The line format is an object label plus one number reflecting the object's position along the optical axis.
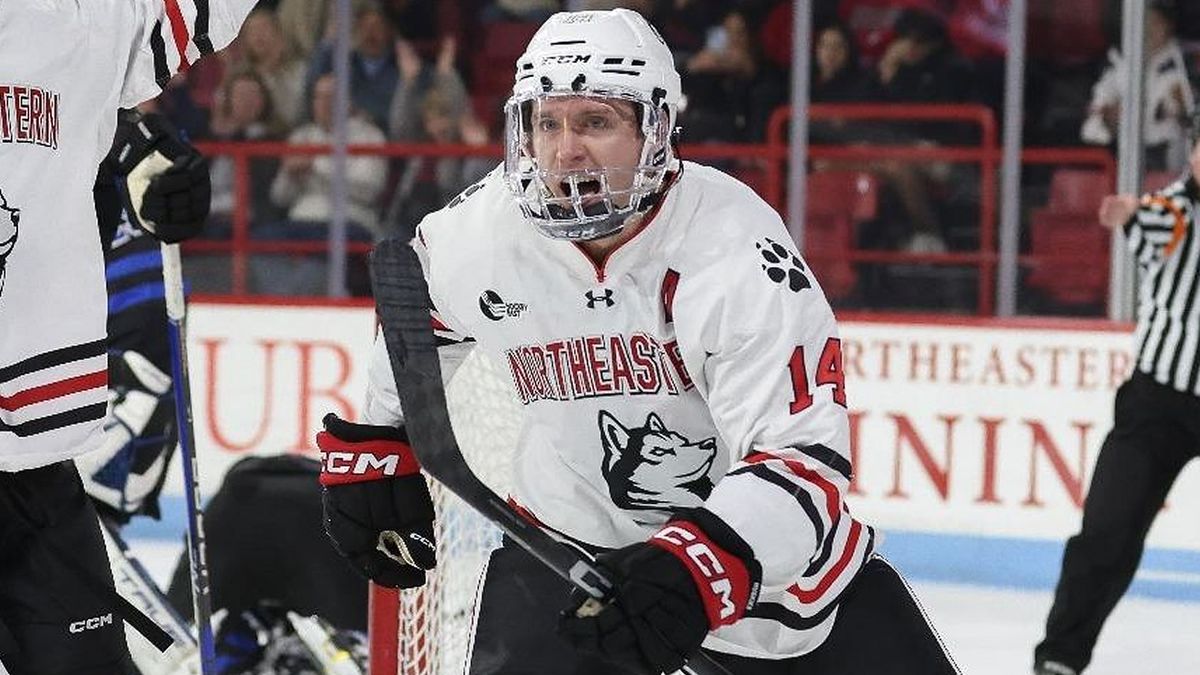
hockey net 5.84
